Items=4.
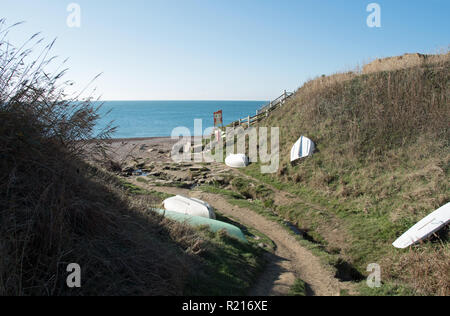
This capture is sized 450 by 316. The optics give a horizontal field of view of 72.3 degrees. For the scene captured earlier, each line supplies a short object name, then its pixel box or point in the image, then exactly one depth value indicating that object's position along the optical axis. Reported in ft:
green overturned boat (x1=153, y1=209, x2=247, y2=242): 32.24
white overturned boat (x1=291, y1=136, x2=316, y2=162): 62.95
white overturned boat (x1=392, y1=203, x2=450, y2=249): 31.97
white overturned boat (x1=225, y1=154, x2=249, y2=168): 72.38
